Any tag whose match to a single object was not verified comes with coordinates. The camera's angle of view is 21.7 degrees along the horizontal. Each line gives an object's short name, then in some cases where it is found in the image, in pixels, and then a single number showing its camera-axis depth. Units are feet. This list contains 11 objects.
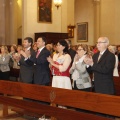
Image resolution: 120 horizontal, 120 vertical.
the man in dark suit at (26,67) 22.35
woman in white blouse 20.49
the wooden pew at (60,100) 15.64
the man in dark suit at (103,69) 17.47
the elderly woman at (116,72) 25.68
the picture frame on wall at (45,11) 51.96
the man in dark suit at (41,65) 21.27
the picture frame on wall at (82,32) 76.02
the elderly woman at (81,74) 19.89
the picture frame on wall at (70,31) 60.47
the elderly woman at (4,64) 29.55
